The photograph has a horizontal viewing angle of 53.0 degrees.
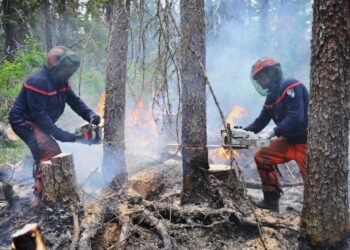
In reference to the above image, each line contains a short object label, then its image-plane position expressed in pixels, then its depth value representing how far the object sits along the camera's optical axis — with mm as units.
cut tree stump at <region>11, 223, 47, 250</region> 1994
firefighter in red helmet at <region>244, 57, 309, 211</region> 5102
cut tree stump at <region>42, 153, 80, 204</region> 4309
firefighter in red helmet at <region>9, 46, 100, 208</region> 4973
